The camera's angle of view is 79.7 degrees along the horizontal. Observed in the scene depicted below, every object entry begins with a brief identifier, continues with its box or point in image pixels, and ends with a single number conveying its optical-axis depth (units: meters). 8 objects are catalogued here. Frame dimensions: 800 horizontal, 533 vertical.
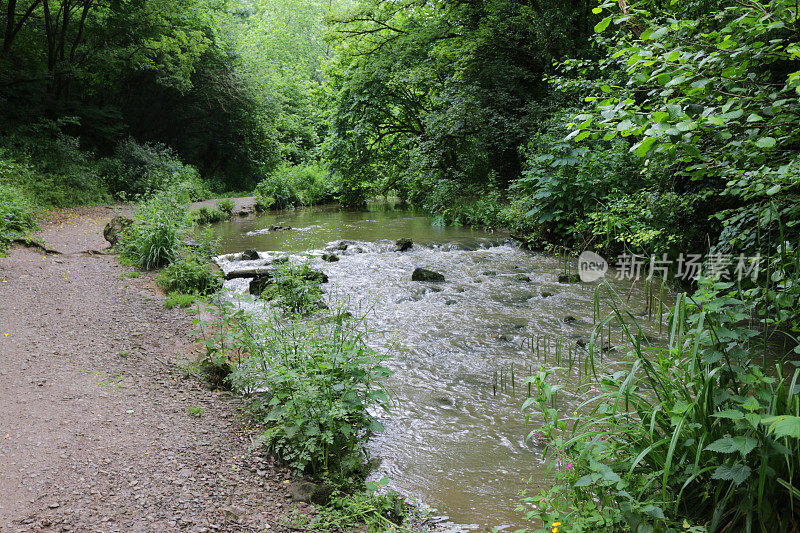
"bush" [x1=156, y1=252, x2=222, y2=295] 6.81
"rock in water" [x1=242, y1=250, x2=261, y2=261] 10.52
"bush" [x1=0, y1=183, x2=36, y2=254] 7.84
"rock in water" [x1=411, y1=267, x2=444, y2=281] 8.72
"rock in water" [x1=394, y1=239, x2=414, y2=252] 11.56
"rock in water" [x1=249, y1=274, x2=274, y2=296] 7.61
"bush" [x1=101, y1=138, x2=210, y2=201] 17.47
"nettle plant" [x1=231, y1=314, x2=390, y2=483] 3.08
